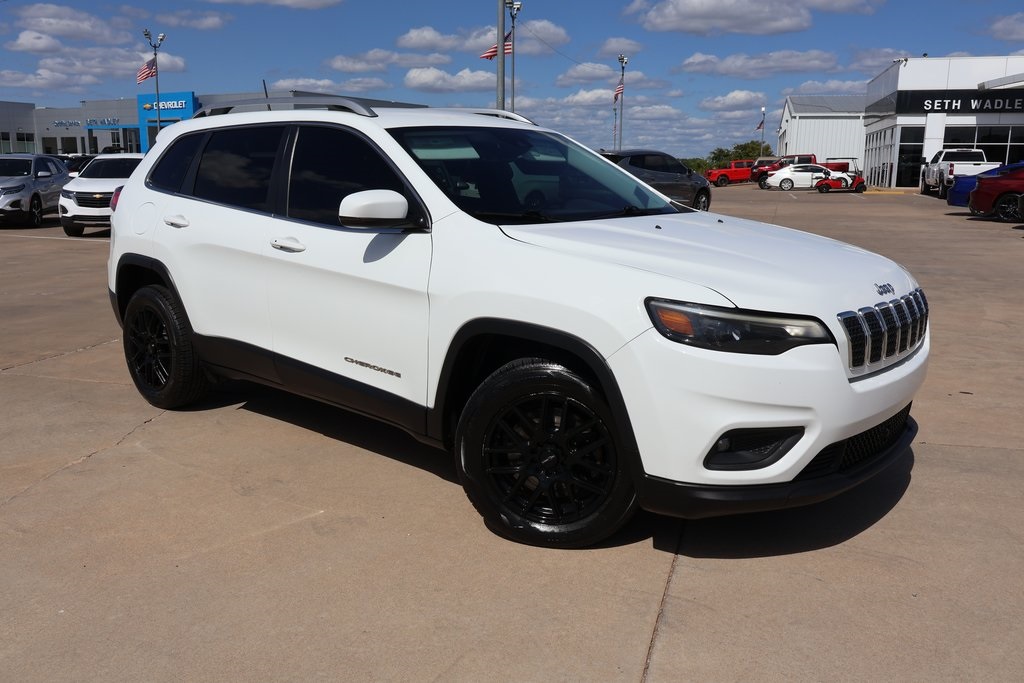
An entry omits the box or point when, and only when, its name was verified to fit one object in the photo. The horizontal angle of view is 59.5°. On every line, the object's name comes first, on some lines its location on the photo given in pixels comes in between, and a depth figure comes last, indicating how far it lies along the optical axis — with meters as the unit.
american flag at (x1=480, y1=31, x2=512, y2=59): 24.30
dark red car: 20.73
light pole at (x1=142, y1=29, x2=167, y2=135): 51.64
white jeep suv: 3.12
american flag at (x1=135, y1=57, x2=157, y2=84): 39.66
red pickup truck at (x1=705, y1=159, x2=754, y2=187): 57.22
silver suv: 18.97
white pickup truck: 32.09
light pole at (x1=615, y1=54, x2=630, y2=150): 59.12
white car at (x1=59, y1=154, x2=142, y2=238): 16.80
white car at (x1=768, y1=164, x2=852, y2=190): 44.62
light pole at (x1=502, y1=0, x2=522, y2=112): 31.47
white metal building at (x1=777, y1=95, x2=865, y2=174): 72.75
